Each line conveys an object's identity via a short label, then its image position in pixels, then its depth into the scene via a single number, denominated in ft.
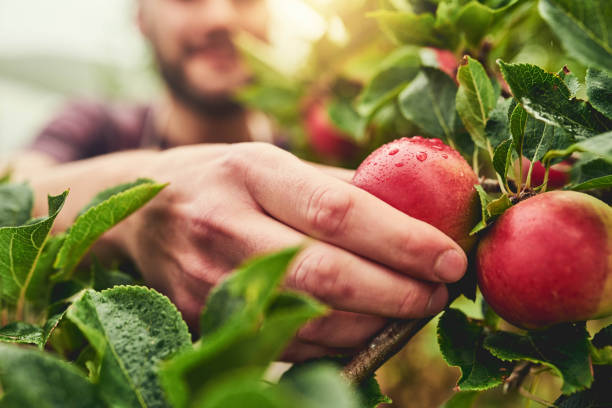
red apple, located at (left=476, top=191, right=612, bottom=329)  1.20
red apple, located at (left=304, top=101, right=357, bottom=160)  3.87
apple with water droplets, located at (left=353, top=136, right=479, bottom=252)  1.41
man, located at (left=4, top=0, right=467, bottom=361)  1.38
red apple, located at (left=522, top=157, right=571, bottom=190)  1.76
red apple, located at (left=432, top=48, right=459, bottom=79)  1.92
